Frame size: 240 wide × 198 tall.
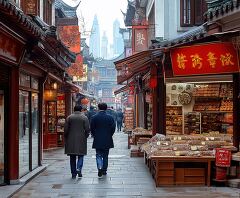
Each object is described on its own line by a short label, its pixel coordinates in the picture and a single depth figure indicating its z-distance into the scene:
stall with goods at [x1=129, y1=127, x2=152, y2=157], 17.95
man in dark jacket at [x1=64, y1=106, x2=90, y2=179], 12.59
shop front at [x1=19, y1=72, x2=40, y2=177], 12.29
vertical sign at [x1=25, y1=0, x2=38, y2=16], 12.77
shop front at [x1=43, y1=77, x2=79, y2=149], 21.47
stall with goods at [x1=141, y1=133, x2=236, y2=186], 11.22
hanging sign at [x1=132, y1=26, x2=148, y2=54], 21.11
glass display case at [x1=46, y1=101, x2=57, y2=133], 21.92
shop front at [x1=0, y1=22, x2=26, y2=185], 11.15
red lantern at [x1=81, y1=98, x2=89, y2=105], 35.02
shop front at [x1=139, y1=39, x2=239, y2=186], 11.24
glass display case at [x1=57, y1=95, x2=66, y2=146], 22.53
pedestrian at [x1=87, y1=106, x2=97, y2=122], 29.25
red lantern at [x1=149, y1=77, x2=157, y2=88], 15.84
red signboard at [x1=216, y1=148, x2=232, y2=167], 10.82
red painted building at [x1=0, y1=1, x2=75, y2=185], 10.20
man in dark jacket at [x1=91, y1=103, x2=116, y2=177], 12.97
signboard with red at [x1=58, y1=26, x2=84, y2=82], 23.97
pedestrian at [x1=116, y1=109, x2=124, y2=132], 39.25
